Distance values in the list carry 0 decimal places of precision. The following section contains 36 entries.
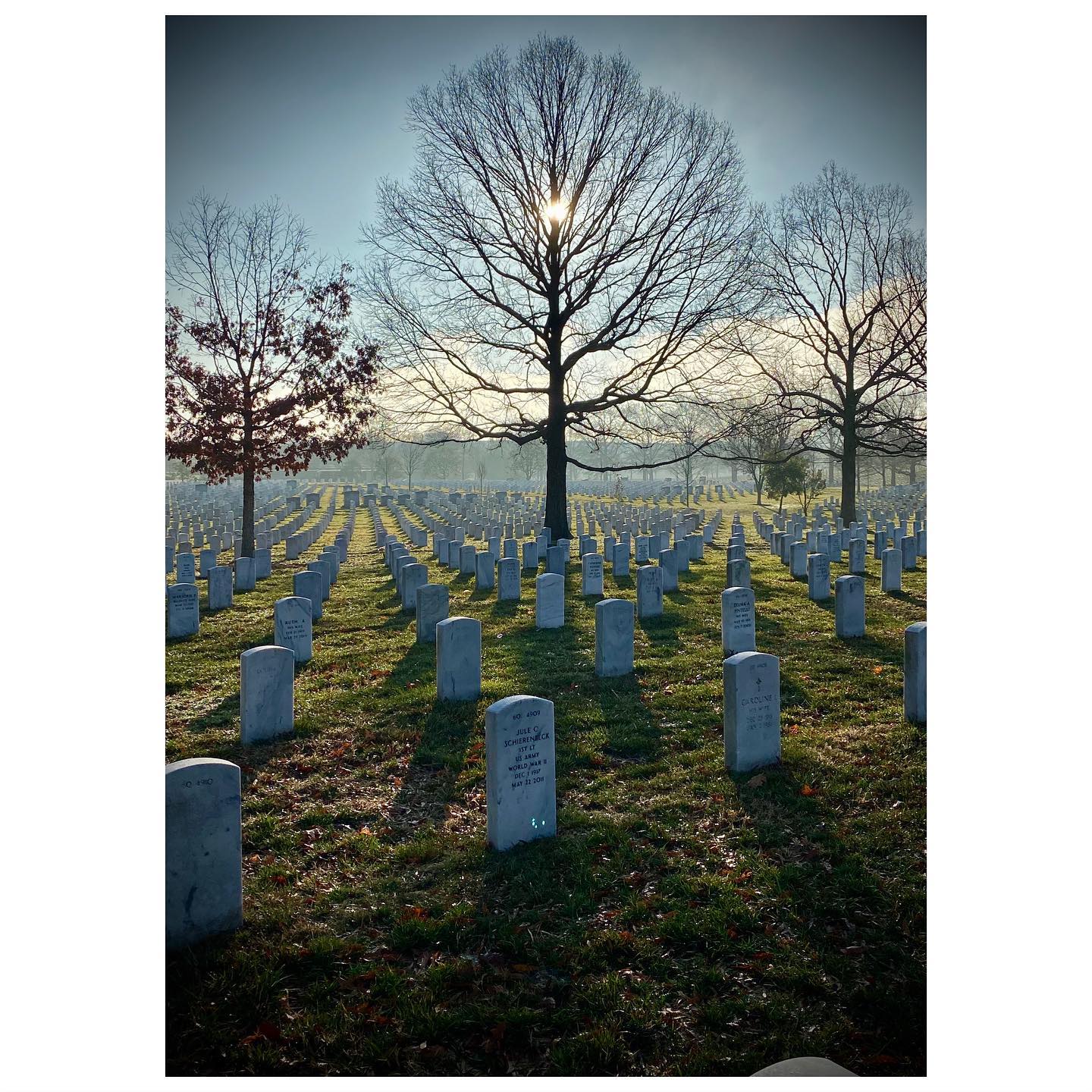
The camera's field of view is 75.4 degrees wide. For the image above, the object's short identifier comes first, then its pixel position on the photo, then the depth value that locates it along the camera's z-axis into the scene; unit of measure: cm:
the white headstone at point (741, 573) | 1178
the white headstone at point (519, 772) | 401
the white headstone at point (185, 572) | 1266
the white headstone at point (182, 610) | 956
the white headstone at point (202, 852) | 322
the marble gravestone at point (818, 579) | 1177
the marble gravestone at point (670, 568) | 1250
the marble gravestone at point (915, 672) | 582
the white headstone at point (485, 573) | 1343
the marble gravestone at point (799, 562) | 1427
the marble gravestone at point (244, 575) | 1352
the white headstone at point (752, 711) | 493
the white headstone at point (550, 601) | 983
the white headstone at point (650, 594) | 1030
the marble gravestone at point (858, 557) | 1415
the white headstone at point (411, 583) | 1137
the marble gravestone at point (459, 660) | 659
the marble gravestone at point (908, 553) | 1487
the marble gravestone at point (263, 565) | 1477
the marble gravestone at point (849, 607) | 896
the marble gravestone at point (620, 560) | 1488
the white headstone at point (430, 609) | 920
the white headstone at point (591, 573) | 1229
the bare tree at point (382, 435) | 1711
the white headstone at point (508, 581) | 1195
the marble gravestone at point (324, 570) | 1238
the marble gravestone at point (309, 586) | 1067
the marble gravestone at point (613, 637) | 728
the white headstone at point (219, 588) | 1152
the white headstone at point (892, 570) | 1223
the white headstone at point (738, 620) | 800
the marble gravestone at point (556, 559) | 1442
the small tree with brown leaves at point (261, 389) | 1623
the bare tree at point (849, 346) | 1877
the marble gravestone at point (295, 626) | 789
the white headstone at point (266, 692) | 557
